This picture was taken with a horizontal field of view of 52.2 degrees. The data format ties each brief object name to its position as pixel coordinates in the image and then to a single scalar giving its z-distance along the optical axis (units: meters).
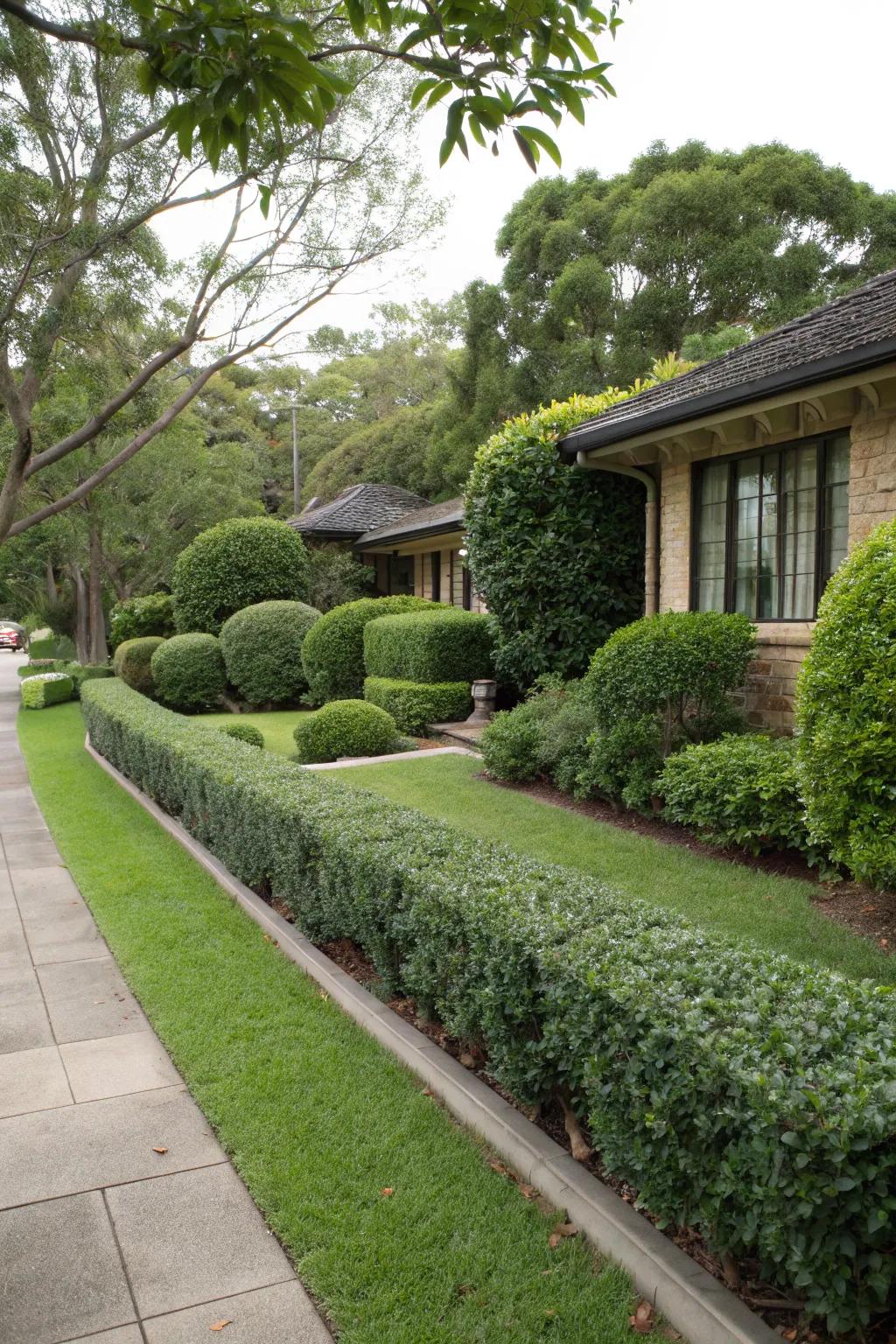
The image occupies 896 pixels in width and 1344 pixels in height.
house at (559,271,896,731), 7.50
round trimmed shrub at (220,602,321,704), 17.83
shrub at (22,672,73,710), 22.52
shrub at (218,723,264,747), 12.21
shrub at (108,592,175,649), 24.36
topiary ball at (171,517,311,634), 20.53
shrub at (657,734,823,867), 6.46
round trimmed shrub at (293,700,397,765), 11.79
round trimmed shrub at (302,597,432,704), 16.41
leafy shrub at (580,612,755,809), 7.85
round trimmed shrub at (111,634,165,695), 20.16
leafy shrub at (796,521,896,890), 4.82
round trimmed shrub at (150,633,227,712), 18.19
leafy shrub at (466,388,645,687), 11.23
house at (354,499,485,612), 19.62
